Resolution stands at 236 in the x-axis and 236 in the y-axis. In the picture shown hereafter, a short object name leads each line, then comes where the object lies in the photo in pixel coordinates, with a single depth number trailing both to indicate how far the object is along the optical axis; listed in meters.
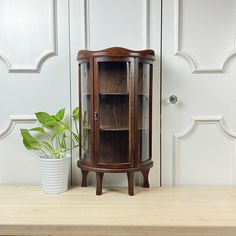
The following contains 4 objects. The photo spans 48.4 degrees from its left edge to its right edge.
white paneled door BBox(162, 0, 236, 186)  1.39
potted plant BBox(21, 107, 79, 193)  1.29
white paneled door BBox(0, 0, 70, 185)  1.39
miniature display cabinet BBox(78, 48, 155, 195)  1.21
